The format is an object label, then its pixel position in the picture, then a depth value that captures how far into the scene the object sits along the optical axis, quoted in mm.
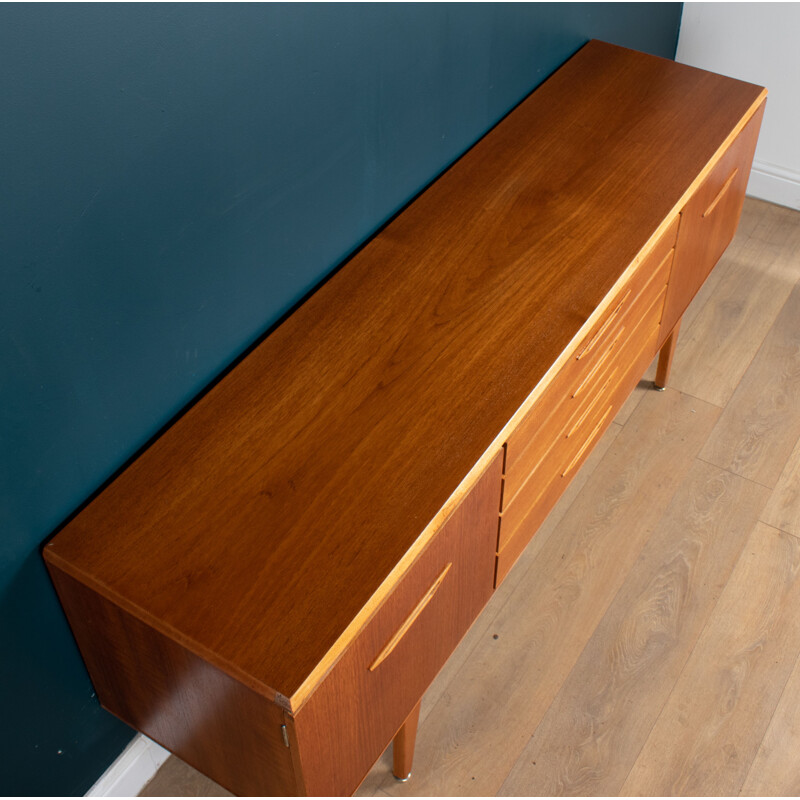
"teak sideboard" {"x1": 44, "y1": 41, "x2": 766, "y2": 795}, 1217
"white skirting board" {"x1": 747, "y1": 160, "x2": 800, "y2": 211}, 2857
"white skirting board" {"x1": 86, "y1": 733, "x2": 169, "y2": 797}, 1618
